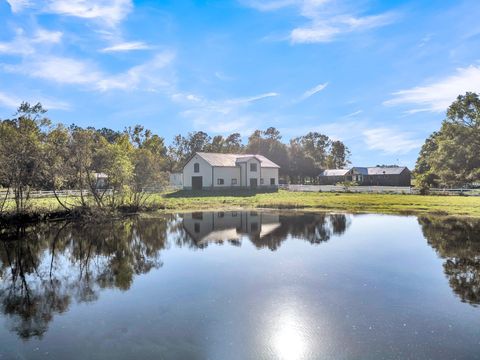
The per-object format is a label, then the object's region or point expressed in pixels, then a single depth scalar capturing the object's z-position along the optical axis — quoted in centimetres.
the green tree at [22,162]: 2225
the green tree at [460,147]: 4159
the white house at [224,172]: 4994
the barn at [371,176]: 6725
